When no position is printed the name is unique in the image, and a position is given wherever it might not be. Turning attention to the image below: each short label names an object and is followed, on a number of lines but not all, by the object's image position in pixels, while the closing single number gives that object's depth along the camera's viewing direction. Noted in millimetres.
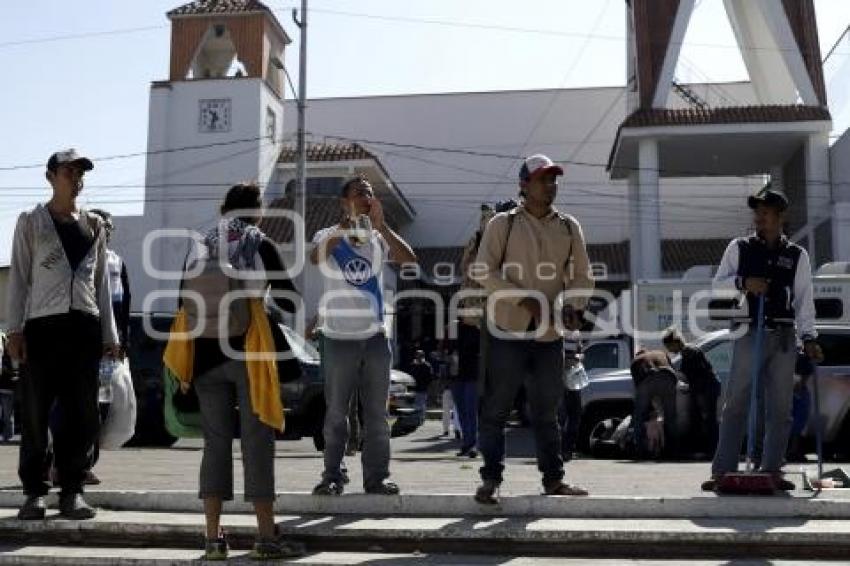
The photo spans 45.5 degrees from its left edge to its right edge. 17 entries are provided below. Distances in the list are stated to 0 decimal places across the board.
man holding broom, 6125
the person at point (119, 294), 6898
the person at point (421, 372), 24228
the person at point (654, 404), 11641
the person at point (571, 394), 10781
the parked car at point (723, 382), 12250
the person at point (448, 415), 15992
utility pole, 25766
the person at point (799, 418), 10023
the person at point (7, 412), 14812
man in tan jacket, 5500
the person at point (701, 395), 11875
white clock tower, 33594
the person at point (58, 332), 5500
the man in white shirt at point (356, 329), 5805
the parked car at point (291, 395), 12914
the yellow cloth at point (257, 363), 4852
